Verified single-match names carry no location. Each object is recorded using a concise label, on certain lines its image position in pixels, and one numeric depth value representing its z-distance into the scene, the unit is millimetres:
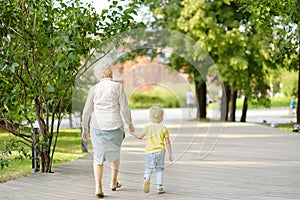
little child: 9476
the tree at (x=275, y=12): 10165
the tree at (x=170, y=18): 29942
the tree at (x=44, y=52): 11228
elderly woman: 9145
